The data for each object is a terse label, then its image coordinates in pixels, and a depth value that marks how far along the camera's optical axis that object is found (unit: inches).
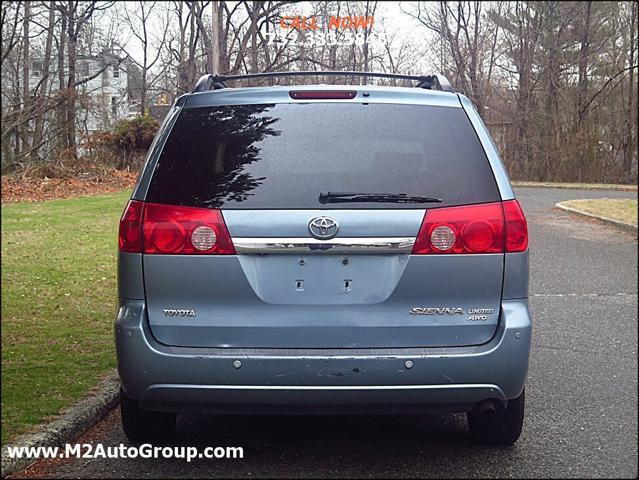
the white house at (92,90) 993.5
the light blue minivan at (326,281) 126.5
